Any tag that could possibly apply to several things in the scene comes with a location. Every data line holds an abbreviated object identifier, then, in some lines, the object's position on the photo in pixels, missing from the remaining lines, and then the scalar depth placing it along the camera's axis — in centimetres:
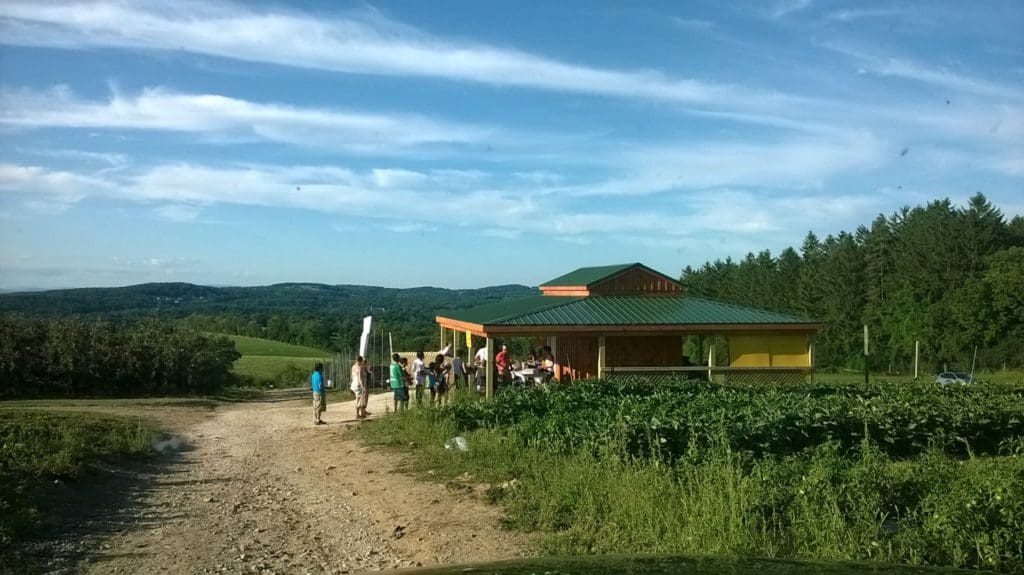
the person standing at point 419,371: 2053
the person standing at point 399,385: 1961
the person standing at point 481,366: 2312
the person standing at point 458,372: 2337
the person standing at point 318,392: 1970
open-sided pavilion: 2319
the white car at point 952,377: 3984
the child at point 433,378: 2035
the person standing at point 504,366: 2342
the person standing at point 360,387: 2012
